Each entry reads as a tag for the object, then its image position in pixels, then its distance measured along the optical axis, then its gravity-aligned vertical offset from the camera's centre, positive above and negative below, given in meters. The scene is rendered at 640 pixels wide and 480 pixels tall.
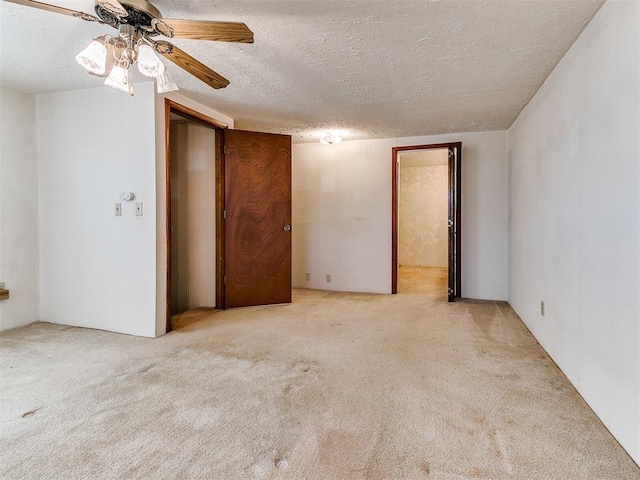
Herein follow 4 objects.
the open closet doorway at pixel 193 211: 3.89 +0.29
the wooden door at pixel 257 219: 3.84 +0.20
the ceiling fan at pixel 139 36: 1.50 +0.95
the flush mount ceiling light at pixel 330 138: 4.45 +1.29
